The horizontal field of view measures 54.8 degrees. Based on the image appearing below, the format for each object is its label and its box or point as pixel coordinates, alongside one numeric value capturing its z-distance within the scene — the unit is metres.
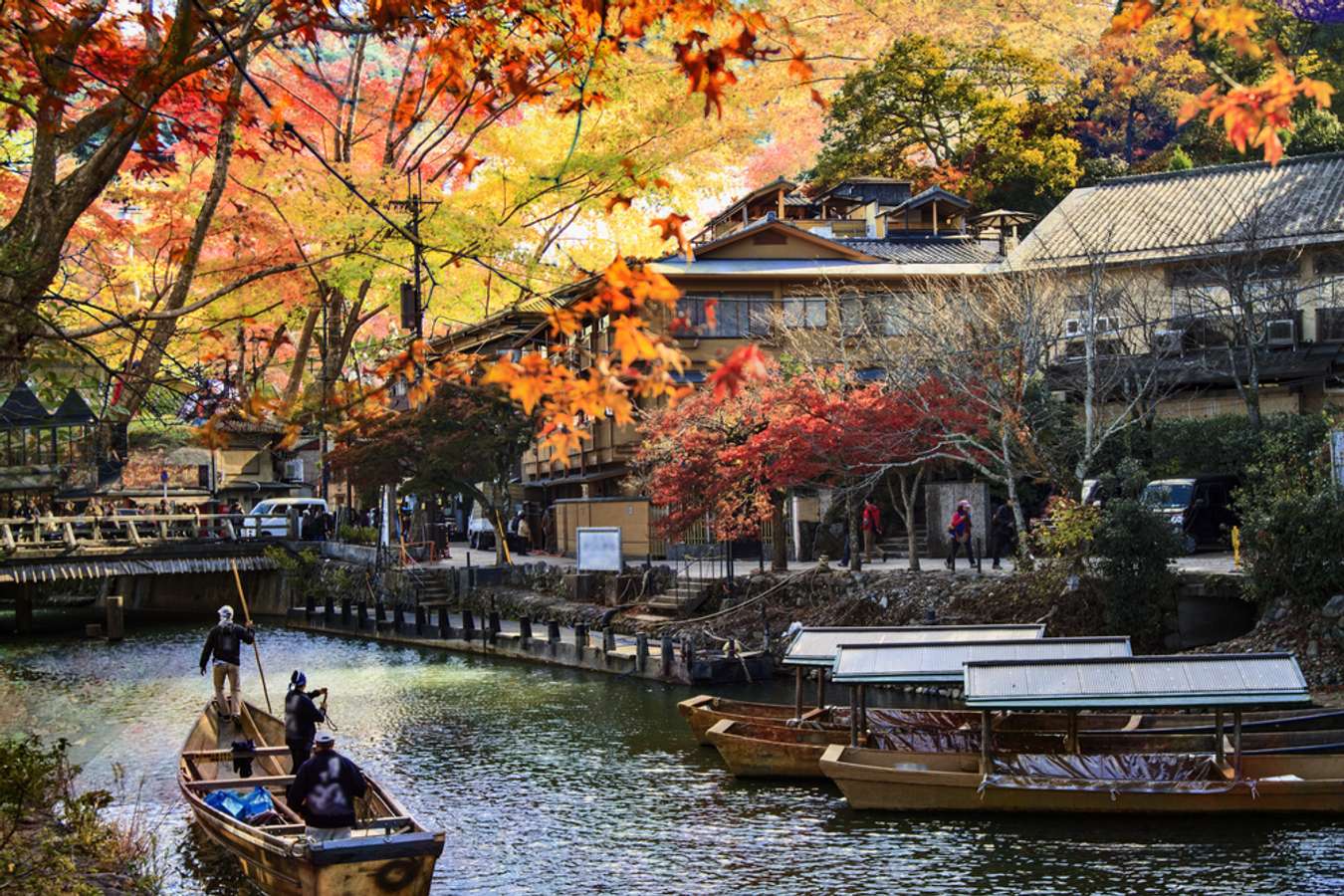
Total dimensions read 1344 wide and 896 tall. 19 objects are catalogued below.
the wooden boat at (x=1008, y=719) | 19.20
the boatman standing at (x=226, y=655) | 20.95
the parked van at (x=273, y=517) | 49.54
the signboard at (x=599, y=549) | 37.22
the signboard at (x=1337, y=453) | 24.41
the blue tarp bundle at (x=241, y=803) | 15.34
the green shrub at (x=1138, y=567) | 25.22
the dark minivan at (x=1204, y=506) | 33.09
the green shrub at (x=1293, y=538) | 22.73
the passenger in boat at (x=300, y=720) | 16.59
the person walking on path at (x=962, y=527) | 32.44
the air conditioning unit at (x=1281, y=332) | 38.28
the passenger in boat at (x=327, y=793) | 12.81
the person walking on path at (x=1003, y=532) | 33.00
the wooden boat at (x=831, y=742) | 19.19
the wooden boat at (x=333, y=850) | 12.45
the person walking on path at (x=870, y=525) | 36.78
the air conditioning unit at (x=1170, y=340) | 34.81
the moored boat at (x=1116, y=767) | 16.64
